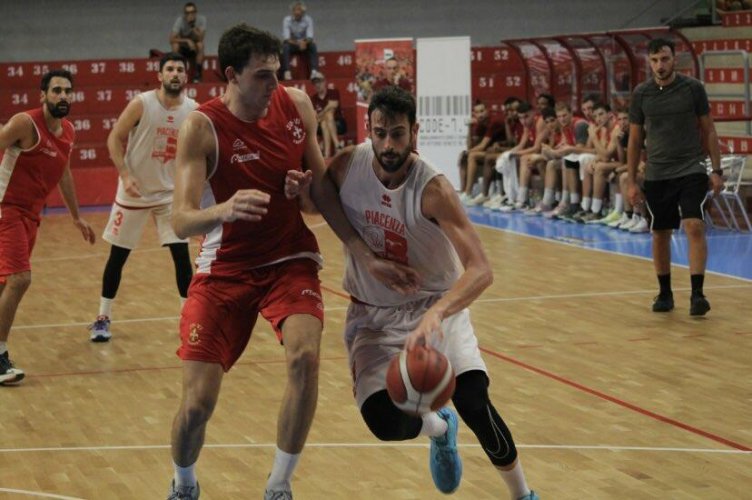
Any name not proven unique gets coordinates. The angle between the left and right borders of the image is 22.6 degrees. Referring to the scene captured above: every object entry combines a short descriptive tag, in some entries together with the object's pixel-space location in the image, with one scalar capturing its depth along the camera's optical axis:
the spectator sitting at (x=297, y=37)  31.91
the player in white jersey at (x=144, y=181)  13.21
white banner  27.89
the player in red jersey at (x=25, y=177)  11.32
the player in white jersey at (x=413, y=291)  6.84
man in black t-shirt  13.49
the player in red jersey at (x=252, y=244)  7.11
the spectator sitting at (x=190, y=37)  30.88
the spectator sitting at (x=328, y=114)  30.50
